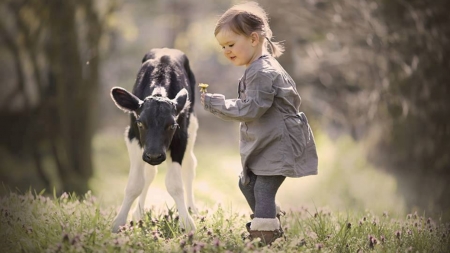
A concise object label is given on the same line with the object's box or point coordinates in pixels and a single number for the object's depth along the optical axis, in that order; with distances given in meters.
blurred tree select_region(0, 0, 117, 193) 12.60
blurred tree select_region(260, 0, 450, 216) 10.45
